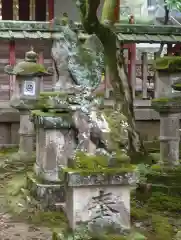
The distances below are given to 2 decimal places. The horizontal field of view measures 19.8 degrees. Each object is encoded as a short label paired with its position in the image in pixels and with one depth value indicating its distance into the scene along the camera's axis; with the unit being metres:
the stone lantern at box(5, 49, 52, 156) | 9.26
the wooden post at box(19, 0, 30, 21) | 17.12
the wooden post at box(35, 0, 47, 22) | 16.92
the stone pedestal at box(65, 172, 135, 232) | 5.11
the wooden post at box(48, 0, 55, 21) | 16.12
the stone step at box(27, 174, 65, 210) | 6.91
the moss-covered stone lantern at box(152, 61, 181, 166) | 7.87
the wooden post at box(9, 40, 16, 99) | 11.01
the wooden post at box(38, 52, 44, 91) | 11.08
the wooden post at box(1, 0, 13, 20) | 17.08
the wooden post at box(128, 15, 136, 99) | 11.47
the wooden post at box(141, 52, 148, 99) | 11.50
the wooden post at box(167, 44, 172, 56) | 11.67
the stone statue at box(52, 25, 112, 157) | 5.40
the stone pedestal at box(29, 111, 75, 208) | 6.93
